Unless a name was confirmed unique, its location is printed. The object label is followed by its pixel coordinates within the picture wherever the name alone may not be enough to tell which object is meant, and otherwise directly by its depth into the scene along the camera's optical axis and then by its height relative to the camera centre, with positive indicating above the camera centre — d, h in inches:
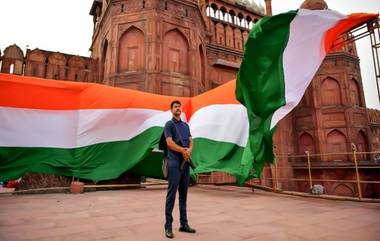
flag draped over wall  265.7 +41.2
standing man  120.2 +1.4
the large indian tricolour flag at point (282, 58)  201.0 +84.8
